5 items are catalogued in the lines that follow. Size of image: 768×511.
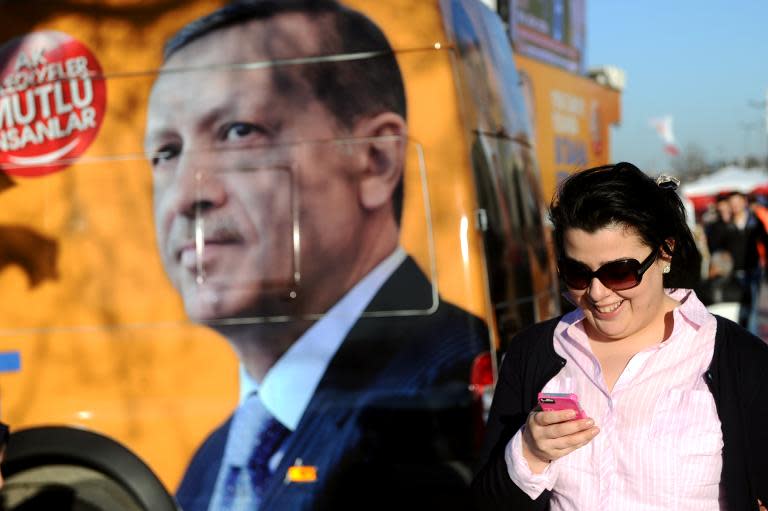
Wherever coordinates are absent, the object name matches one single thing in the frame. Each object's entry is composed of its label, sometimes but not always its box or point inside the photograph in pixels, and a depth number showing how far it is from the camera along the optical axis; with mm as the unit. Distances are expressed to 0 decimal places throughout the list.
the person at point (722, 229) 10266
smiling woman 1966
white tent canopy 22762
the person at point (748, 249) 9906
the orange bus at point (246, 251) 3975
